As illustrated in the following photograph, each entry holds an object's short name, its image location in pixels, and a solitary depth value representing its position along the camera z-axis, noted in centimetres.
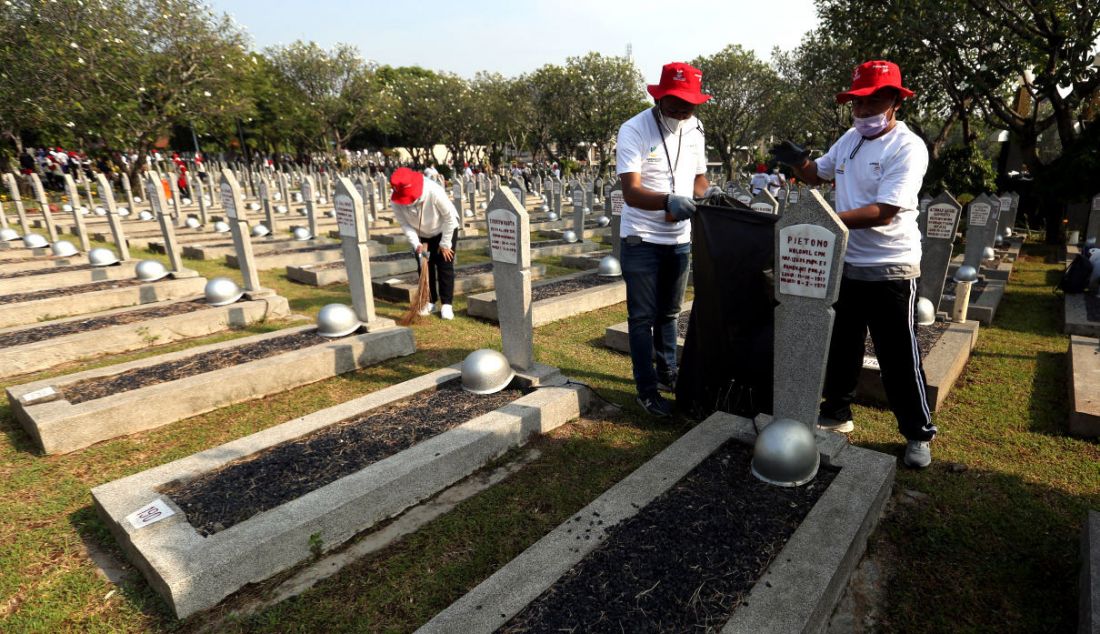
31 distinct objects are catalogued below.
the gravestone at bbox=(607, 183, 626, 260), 957
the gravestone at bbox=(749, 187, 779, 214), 597
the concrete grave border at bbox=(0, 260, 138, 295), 774
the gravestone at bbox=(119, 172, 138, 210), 1622
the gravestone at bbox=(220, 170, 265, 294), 675
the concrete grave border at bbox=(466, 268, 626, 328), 729
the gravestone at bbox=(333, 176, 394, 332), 575
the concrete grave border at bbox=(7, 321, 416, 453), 404
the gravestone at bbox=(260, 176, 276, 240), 1331
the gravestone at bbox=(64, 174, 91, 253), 1041
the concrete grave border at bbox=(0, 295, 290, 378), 546
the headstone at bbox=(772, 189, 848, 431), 283
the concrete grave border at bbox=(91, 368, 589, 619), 265
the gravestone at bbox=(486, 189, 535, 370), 439
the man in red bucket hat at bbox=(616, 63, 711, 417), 365
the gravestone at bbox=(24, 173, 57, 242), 1109
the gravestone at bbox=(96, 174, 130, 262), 912
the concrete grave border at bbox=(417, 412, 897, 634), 225
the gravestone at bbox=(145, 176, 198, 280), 786
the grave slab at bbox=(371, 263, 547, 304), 828
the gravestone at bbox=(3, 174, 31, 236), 1152
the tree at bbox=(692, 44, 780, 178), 3619
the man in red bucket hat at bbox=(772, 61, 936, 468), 309
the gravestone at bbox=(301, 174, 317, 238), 1232
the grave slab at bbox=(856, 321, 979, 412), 458
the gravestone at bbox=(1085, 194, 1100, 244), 1066
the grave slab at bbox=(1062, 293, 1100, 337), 653
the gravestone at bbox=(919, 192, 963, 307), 636
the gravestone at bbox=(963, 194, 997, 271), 852
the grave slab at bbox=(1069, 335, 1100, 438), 411
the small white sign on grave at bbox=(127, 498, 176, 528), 286
